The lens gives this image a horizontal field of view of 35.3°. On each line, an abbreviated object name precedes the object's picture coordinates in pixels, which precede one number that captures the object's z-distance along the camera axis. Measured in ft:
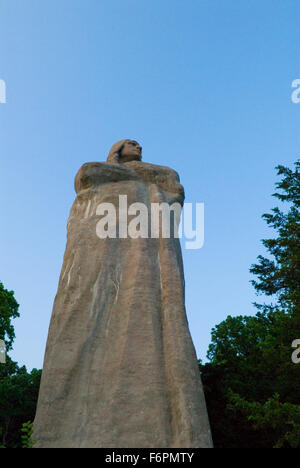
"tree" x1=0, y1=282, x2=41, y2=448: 75.71
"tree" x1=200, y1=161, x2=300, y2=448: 50.65
